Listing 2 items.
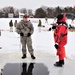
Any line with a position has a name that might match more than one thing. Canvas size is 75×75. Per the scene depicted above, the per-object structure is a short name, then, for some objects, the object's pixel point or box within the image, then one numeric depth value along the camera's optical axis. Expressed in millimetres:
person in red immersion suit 3731
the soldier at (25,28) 4223
